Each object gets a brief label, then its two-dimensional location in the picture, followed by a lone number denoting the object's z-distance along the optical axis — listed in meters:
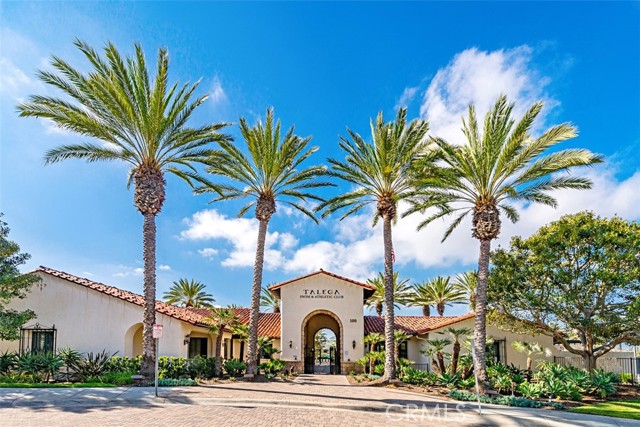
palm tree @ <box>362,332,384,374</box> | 25.95
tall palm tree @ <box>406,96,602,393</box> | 18.75
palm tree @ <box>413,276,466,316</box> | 39.81
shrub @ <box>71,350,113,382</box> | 19.00
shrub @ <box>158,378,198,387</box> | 18.41
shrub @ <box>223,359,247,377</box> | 23.75
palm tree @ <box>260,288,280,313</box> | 39.31
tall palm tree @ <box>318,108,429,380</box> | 22.52
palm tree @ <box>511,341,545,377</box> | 21.02
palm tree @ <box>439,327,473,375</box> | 20.81
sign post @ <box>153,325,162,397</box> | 15.82
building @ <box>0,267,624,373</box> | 22.44
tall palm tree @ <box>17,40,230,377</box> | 18.42
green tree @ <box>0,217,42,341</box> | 19.03
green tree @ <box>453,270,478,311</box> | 38.44
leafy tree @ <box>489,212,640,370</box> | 20.39
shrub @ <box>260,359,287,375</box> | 25.88
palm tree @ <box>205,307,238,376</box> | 22.50
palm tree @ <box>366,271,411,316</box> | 40.19
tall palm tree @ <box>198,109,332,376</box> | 23.58
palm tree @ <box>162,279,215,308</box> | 45.09
